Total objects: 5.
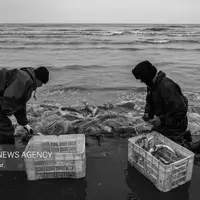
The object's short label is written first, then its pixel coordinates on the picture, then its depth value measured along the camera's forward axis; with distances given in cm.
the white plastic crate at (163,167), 320
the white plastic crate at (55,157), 345
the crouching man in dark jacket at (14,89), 354
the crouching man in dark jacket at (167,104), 401
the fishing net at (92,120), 575
